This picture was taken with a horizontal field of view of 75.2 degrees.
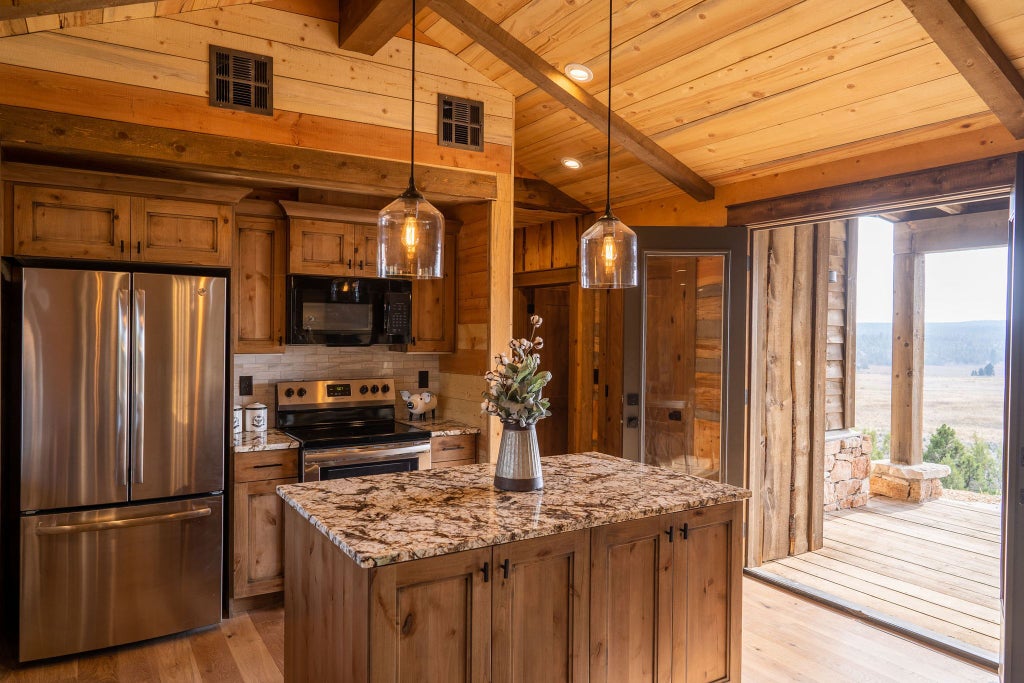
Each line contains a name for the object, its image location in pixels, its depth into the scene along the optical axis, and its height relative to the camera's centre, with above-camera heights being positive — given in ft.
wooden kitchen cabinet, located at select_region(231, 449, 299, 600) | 11.61 -3.34
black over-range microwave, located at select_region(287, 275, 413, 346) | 13.12 +0.45
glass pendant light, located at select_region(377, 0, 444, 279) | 6.75 +0.99
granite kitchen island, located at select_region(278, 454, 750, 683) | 6.05 -2.51
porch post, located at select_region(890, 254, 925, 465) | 20.88 -0.65
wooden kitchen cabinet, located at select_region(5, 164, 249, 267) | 10.06 +1.82
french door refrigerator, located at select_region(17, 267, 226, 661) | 9.94 -1.99
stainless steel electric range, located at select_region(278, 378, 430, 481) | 12.09 -1.96
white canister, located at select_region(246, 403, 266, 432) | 12.82 -1.69
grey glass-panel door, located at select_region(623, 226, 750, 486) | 13.61 +0.04
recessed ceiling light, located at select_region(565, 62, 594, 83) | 11.67 +4.66
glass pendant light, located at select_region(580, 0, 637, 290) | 7.57 +0.93
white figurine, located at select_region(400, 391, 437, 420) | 15.01 -1.59
